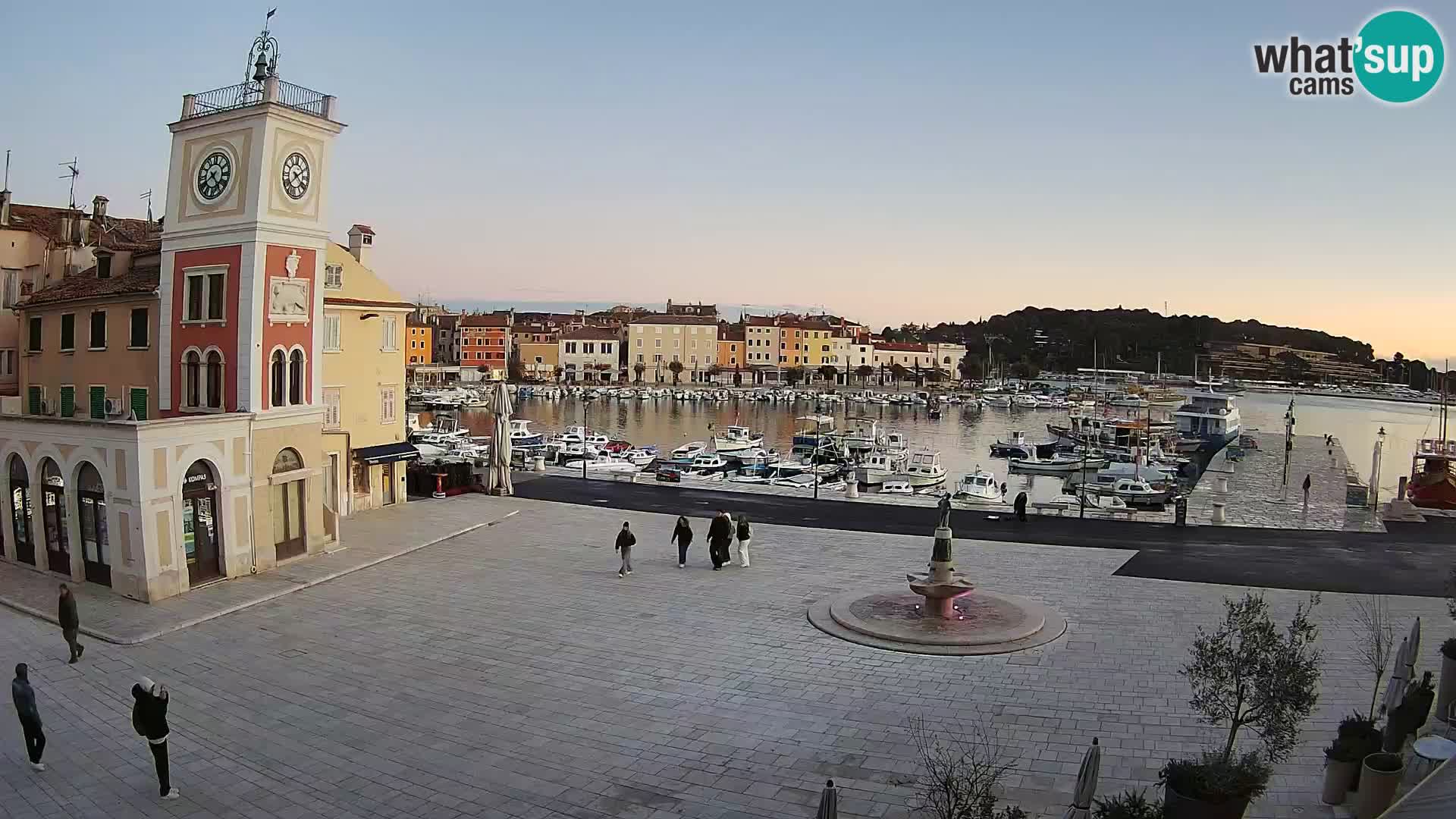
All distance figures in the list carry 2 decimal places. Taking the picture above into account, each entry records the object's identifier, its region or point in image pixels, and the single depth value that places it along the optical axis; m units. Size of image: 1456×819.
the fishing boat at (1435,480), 26.39
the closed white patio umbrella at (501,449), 27.30
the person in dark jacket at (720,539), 17.55
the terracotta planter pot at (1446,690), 8.55
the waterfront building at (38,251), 23.56
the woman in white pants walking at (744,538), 17.62
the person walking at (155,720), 8.48
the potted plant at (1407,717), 7.90
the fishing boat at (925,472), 45.41
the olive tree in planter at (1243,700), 6.61
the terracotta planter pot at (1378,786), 6.92
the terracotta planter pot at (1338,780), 7.48
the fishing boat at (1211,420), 65.44
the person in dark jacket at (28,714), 9.00
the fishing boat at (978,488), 36.41
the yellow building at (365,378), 23.72
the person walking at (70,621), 12.13
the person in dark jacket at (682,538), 17.81
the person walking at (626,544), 16.95
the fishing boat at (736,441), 57.97
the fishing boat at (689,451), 53.10
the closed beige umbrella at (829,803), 6.41
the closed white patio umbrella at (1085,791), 6.62
